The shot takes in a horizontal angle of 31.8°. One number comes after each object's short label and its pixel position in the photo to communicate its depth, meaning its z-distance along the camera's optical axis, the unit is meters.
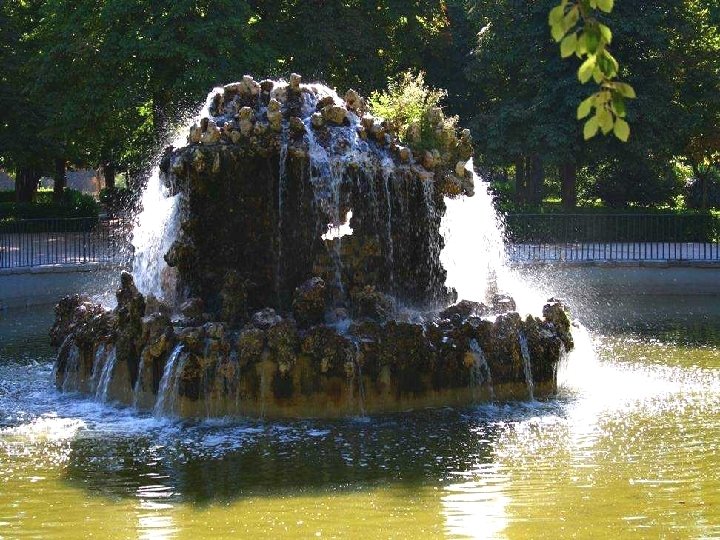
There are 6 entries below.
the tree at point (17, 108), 40.78
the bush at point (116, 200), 43.53
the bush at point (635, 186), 47.12
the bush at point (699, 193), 49.12
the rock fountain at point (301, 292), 15.63
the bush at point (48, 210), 44.36
